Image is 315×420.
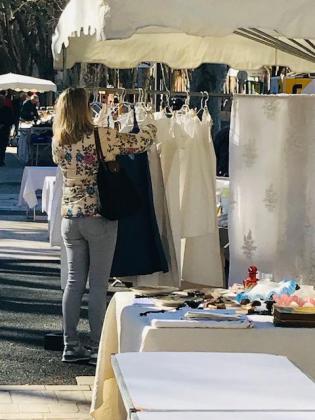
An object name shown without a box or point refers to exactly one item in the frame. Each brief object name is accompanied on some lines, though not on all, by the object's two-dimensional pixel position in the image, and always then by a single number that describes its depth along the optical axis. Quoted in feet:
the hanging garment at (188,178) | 23.90
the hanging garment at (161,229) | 23.95
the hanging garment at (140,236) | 23.75
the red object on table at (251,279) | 18.86
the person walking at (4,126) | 88.17
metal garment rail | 23.69
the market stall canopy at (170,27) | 16.76
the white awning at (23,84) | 90.18
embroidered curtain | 20.75
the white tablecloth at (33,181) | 50.29
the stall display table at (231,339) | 15.99
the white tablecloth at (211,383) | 10.70
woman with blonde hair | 21.62
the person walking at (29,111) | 109.29
